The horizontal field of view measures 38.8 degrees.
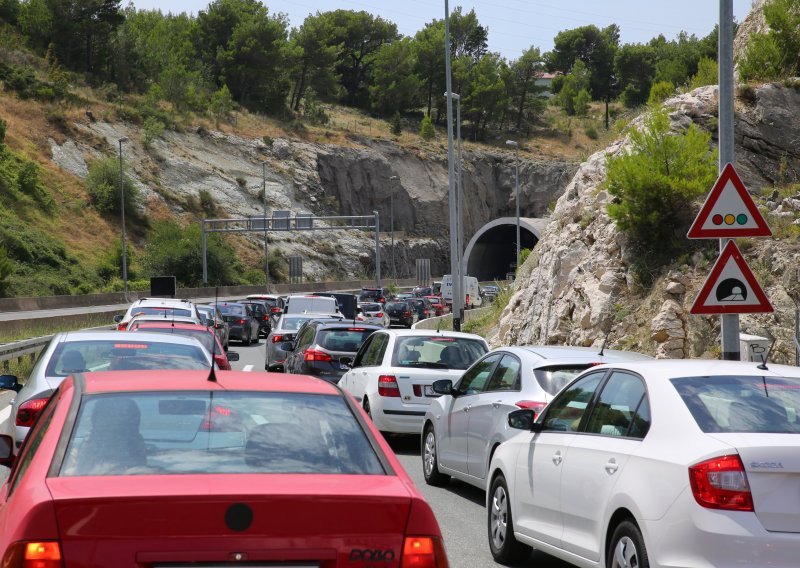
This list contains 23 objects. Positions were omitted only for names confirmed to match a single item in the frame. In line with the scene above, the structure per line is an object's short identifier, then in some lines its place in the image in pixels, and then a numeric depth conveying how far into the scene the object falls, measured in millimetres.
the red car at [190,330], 14161
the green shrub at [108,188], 86375
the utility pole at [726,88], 11469
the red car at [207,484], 3871
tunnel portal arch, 90806
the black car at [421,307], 62594
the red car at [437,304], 67000
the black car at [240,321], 40906
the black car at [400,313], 55250
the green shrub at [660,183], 22859
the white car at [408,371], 14578
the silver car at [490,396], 9984
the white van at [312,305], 38469
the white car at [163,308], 24188
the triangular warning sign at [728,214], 10367
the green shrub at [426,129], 129125
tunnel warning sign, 10242
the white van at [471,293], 60469
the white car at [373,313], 46894
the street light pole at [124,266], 66175
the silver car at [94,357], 9948
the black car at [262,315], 46406
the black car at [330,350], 18562
